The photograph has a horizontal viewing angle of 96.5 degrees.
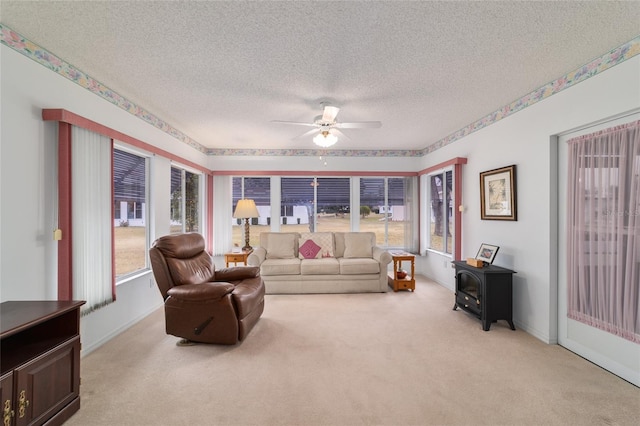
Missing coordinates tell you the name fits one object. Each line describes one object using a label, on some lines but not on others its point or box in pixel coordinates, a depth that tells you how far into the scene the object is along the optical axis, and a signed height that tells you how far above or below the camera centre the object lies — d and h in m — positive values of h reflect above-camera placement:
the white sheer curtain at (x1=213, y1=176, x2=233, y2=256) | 5.65 -0.05
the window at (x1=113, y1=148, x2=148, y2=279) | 3.31 +0.01
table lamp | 5.07 +0.03
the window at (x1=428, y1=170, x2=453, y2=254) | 5.04 +0.01
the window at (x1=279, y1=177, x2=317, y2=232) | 5.98 +0.16
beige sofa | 4.53 -0.99
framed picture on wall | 3.30 +0.22
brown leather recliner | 2.69 -0.86
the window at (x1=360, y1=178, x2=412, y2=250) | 6.03 +0.06
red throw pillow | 4.94 -0.66
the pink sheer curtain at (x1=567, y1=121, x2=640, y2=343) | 2.16 -0.15
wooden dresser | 1.49 -0.85
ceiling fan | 3.07 +1.01
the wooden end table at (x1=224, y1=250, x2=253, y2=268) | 4.89 -0.79
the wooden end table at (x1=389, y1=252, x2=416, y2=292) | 4.62 -1.11
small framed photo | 3.37 -0.50
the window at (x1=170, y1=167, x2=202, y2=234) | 4.54 +0.19
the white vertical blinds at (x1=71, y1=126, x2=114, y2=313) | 2.43 -0.06
